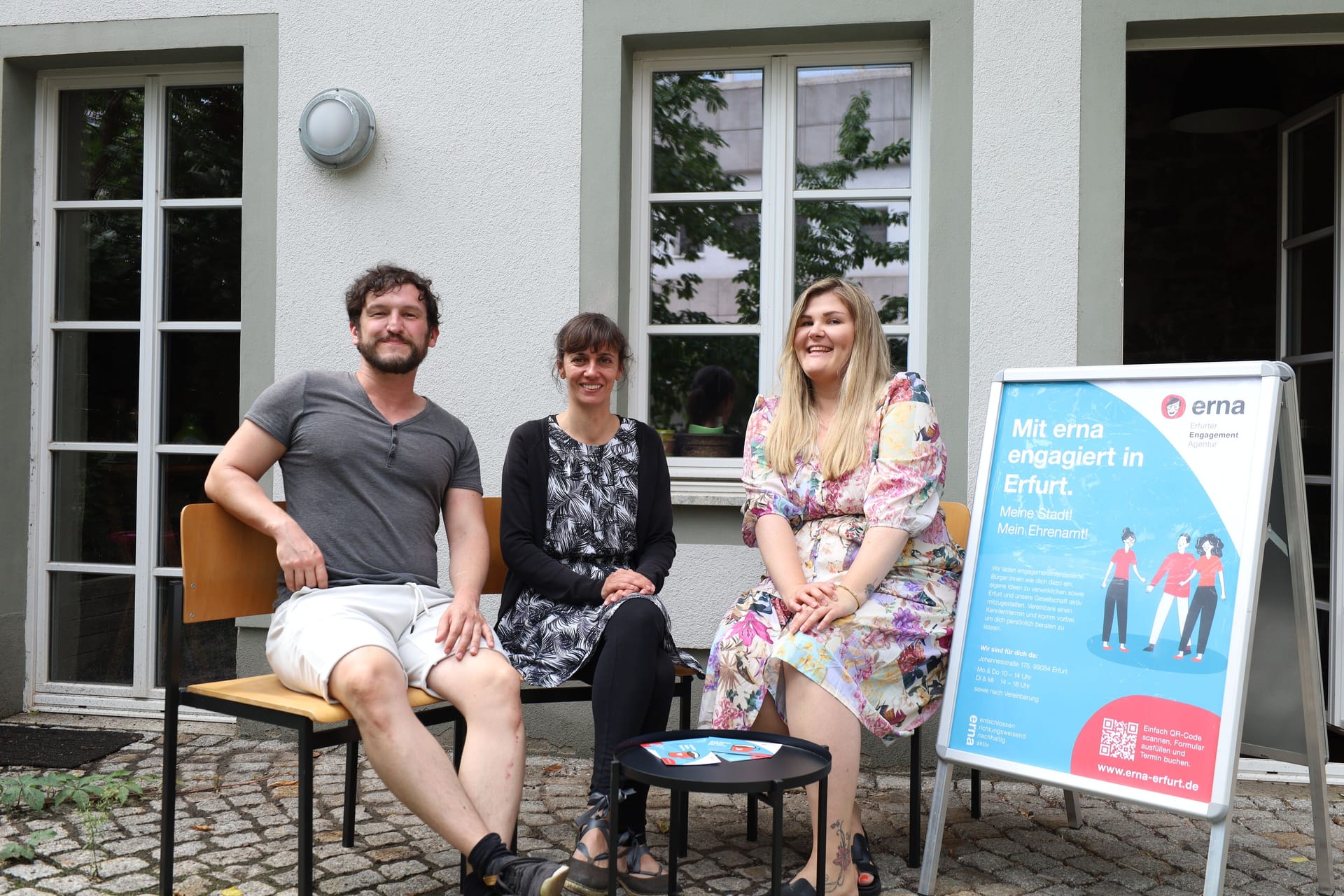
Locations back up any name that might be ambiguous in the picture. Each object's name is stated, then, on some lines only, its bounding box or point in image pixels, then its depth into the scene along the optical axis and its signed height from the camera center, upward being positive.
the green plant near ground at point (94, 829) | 2.71 -1.08
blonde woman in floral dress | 2.50 -0.29
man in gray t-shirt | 2.33 -0.29
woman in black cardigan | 2.56 -0.29
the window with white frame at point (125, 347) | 4.23 +0.39
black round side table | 1.92 -0.61
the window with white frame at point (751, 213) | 3.86 +0.90
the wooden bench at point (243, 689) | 2.29 -0.58
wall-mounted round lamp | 3.80 +1.16
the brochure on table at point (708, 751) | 2.08 -0.62
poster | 2.33 -0.30
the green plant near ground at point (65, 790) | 3.07 -1.05
